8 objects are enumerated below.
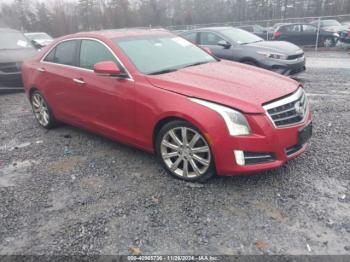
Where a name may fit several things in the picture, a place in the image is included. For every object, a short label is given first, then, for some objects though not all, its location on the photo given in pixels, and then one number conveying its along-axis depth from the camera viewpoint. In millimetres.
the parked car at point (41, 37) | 17870
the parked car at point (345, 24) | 18408
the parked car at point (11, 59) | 8125
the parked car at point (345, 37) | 15381
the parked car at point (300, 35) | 17672
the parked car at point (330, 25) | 17594
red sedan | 3119
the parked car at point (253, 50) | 7914
